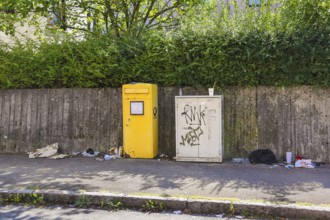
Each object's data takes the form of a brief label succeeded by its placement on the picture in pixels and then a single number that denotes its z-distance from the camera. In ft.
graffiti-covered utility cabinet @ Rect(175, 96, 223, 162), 25.85
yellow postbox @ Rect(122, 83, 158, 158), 26.66
